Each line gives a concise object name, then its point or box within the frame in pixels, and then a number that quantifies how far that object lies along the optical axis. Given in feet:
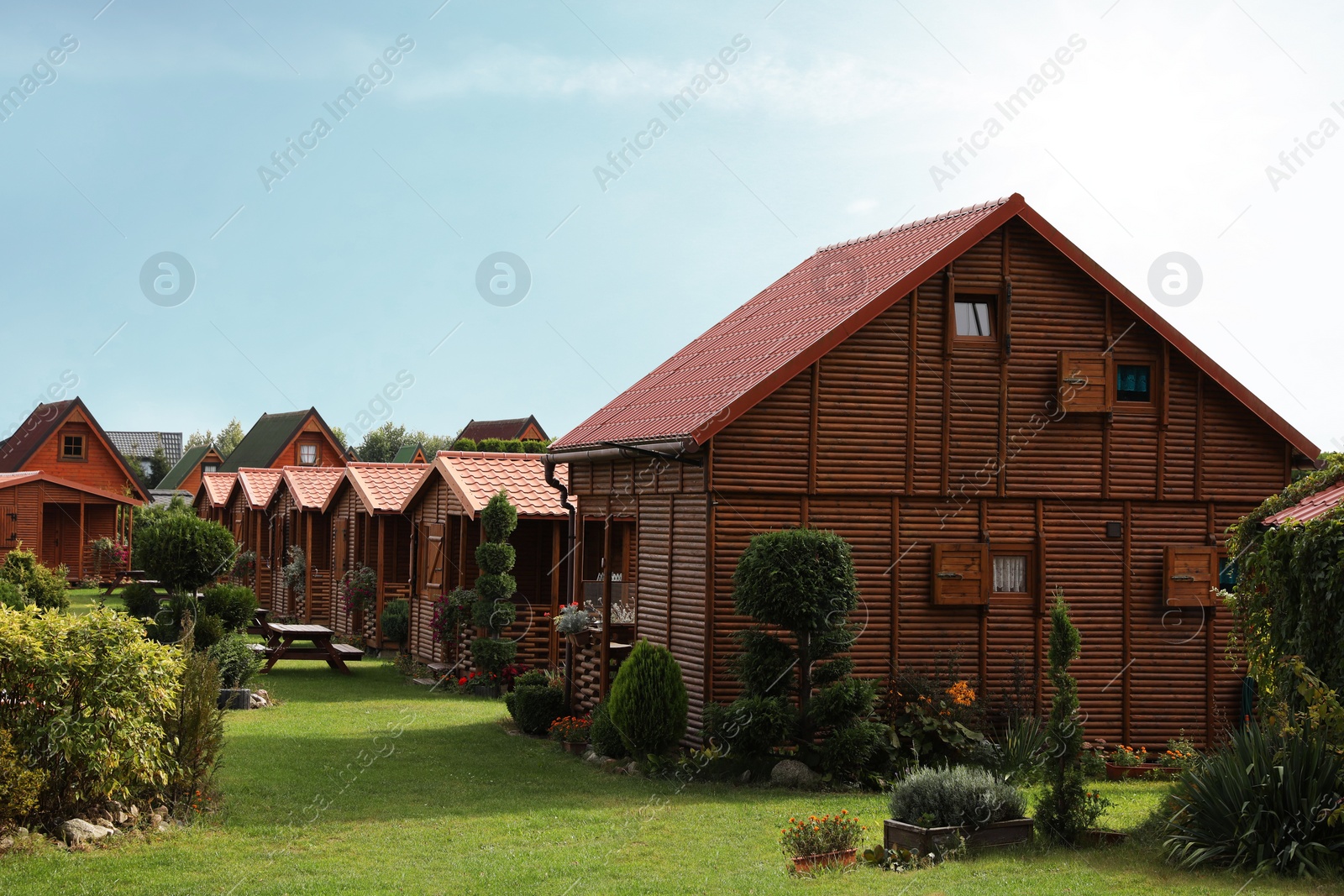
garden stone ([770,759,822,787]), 45.78
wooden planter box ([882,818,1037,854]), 33.53
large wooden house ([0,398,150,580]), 146.10
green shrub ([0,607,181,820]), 34.83
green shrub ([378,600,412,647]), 94.17
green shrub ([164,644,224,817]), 39.17
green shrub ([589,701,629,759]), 51.80
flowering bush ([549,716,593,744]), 55.31
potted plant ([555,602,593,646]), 59.36
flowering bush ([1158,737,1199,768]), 52.01
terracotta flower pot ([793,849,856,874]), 32.91
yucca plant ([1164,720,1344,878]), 31.30
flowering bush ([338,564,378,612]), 101.14
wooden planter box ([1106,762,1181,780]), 51.85
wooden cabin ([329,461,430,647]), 97.25
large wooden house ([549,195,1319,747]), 51.06
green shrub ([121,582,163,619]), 69.26
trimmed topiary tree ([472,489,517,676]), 73.10
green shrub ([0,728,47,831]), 33.68
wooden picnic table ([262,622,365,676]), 83.97
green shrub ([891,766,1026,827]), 34.37
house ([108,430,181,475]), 294.87
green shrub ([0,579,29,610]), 72.71
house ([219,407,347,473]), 199.11
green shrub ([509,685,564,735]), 60.39
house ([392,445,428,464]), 295.89
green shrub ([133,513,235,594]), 66.18
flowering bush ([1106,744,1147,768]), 52.95
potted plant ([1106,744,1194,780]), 51.88
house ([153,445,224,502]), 246.66
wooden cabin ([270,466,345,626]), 113.39
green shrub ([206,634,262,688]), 66.39
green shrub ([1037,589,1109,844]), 34.63
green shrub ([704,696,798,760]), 46.26
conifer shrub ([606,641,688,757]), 48.91
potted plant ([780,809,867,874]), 33.06
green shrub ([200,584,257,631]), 68.49
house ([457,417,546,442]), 241.14
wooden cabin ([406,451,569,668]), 77.30
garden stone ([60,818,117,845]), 35.09
